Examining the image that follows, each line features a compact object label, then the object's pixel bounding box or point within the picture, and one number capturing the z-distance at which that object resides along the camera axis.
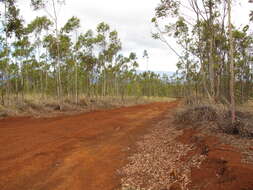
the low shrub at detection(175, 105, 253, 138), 5.16
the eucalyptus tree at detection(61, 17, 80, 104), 16.78
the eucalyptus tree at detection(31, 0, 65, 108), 13.16
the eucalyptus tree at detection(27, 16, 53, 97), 17.54
